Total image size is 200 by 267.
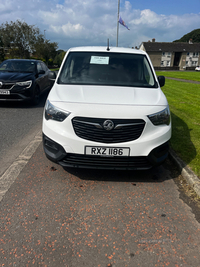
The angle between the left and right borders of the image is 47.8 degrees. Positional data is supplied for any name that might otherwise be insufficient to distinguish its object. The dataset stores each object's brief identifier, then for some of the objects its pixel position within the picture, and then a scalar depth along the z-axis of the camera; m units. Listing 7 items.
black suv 7.86
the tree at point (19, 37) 48.44
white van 2.96
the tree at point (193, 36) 149.38
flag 25.99
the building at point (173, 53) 80.38
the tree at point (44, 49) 51.44
